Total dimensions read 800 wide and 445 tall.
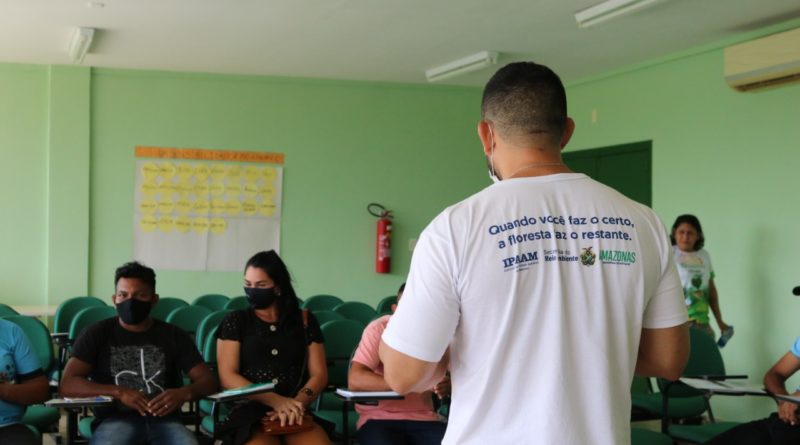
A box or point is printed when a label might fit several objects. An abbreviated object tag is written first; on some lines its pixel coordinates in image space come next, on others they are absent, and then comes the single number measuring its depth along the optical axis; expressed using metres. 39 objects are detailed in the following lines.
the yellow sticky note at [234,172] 8.88
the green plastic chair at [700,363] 5.10
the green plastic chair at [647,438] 4.16
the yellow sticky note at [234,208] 8.85
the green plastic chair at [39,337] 4.89
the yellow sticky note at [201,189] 8.78
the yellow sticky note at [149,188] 8.64
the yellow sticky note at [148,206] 8.64
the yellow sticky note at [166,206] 8.68
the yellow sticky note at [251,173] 8.93
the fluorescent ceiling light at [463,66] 7.77
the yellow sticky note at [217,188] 8.83
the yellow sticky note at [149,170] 8.65
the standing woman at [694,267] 6.73
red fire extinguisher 9.19
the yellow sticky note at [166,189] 8.68
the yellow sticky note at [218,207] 8.82
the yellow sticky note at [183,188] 8.73
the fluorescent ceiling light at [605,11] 5.95
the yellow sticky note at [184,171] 8.73
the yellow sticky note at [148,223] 8.62
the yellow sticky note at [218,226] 8.80
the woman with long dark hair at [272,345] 4.05
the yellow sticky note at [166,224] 8.67
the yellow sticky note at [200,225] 8.74
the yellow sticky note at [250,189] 8.92
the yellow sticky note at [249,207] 8.91
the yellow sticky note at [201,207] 8.77
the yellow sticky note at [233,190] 8.87
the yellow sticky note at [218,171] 8.84
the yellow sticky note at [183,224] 8.70
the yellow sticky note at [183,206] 8.73
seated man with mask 3.79
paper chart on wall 8.65
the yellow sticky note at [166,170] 8.69
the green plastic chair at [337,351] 4.98
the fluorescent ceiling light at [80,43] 7.04
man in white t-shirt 1.42
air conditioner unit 6.30
